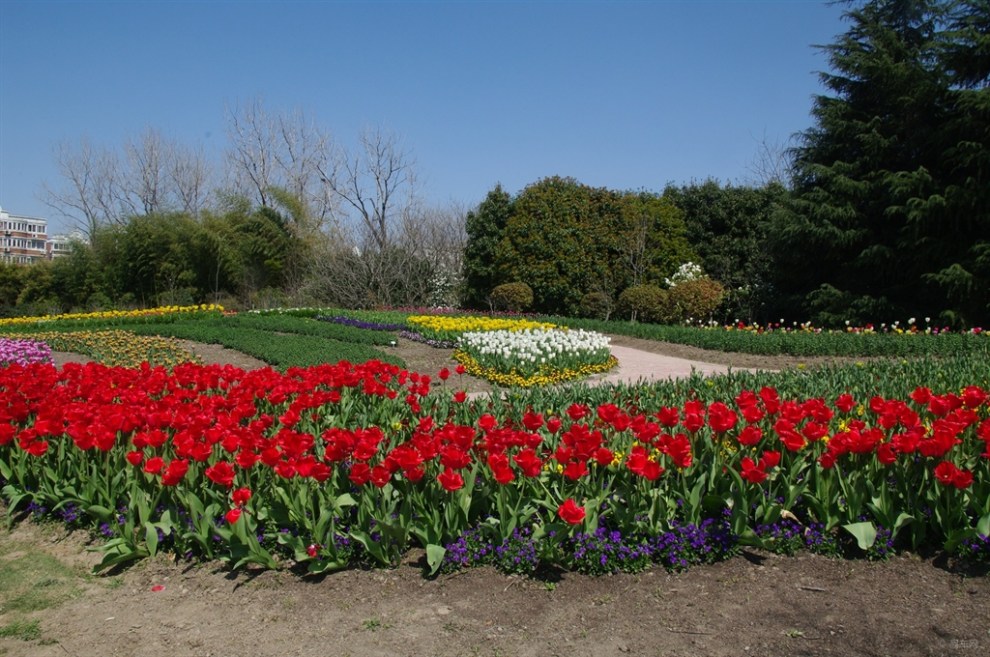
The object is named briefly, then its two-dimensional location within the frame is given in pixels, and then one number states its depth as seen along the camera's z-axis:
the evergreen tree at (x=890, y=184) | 14.78
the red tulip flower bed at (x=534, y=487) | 3.23
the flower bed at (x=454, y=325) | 12.84
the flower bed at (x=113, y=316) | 16.70
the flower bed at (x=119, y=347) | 11.12
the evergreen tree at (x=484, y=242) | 23.02
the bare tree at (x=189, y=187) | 39.12
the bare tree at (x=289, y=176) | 34.55
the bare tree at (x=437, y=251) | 25.67
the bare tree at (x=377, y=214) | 27.34
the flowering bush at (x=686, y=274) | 19.80
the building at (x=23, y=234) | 105.82
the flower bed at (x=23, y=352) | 9.38
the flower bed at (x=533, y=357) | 9.64
